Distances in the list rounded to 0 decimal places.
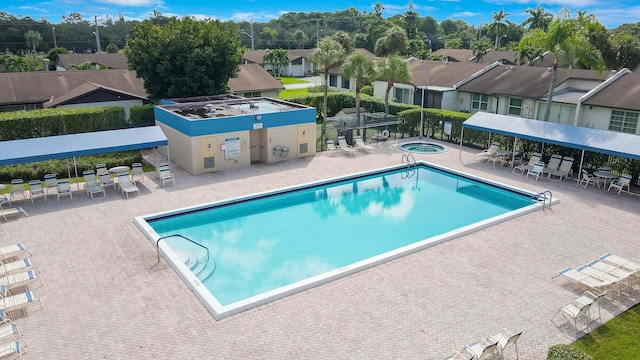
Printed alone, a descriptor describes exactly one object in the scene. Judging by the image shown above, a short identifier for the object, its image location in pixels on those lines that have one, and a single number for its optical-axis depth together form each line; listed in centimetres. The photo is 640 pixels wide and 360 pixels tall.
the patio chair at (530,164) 2375
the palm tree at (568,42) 2456
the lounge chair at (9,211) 1760
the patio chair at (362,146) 2828
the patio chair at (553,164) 2345
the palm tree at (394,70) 3053
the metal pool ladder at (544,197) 1926
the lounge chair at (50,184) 2006
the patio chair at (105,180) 2100
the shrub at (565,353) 943
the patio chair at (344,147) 2741
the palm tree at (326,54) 3400
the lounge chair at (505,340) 1011
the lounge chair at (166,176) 2164
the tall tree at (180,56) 3117
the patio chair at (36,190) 1955
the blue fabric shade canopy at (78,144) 1927
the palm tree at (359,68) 3067
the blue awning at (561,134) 2044
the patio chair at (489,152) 2597
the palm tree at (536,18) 5829
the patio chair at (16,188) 1959
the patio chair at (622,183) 2078
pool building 2320
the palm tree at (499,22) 6925
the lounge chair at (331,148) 2747
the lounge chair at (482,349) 979
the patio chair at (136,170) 2173
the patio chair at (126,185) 2017
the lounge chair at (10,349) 980
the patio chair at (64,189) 1975
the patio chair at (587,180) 2164
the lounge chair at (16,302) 1141
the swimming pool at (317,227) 1403
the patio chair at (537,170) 2289
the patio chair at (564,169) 2286
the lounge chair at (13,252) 1402
